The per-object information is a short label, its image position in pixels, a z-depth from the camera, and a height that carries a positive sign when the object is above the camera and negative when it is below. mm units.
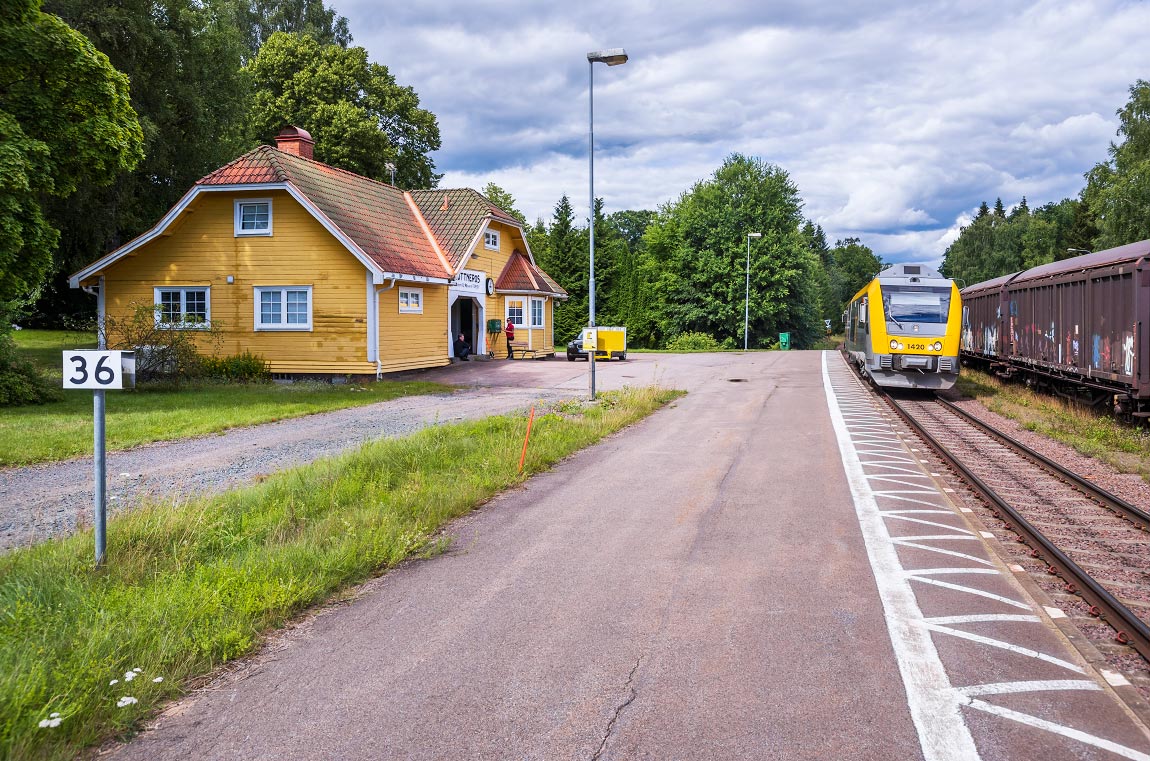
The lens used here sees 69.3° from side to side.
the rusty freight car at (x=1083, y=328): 13383 +320
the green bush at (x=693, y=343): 56659 +81
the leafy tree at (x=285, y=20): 51719 +20502
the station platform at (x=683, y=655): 3693 -1723
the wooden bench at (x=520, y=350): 35009 -237
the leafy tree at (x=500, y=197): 75006 +13326
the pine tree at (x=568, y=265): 61906 +5967
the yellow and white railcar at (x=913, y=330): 20438 +342
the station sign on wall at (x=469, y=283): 29641 +2229
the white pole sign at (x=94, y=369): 5480 -161
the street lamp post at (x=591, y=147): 18859 +4523
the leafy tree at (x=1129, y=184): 42719 +8380
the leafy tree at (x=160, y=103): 27812 +9393
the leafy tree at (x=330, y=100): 43781 +13452
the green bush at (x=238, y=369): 23281 -687
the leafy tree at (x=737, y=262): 60094 +6064
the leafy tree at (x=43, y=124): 14672 +4240
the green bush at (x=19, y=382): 16812 -774
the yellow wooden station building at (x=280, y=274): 23969 +2080
